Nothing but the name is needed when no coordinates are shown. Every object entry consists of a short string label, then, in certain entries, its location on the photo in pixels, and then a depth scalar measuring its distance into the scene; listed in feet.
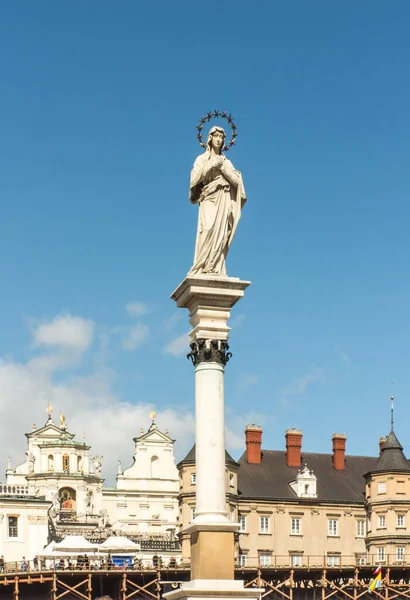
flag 176.45
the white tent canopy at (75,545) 180.14
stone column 54.03
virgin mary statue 57.77
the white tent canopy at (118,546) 187.42
